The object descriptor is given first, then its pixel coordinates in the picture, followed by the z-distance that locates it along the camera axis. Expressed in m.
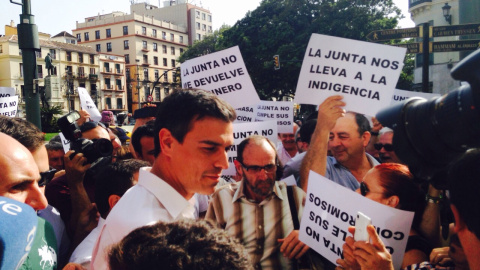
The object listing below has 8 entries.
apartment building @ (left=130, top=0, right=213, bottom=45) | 82.19
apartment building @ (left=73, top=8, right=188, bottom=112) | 74.38
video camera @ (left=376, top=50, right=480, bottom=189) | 1.02
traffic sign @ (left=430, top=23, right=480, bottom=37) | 9.20
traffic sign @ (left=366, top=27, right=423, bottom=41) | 9.30
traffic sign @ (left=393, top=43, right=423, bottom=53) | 9.72
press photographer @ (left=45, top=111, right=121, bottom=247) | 2.99
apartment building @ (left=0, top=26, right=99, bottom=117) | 56.75
